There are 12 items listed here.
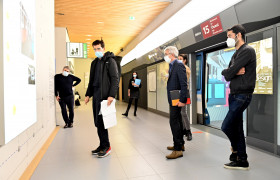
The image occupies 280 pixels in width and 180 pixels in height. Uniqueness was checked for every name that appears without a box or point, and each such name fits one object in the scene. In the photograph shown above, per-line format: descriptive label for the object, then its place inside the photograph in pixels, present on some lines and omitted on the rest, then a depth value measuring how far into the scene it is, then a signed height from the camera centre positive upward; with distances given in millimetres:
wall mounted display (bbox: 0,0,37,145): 1495 +136
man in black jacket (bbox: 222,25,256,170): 2322 -37
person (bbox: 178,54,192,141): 3875 -748
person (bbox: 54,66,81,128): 5047 -136
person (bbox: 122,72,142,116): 7416 -193
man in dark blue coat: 2771 -165
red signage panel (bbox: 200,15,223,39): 3810 +1133
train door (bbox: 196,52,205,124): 5459 -90
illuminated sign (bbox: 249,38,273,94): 3072 +271
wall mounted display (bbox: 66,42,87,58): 6972 +1264
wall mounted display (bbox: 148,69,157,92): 8312 +166
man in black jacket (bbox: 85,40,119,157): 2953 +29
